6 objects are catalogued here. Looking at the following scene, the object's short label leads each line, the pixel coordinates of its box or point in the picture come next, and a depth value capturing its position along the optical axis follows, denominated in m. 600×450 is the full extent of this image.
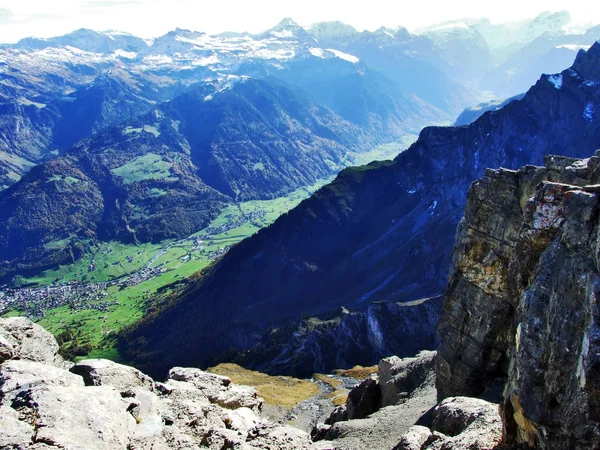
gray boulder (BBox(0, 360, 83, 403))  33.62
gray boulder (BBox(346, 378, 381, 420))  61.25
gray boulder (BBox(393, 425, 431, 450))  36.69
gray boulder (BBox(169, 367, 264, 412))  52.25
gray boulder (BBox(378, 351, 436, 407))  61.12
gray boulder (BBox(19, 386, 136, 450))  29.25
